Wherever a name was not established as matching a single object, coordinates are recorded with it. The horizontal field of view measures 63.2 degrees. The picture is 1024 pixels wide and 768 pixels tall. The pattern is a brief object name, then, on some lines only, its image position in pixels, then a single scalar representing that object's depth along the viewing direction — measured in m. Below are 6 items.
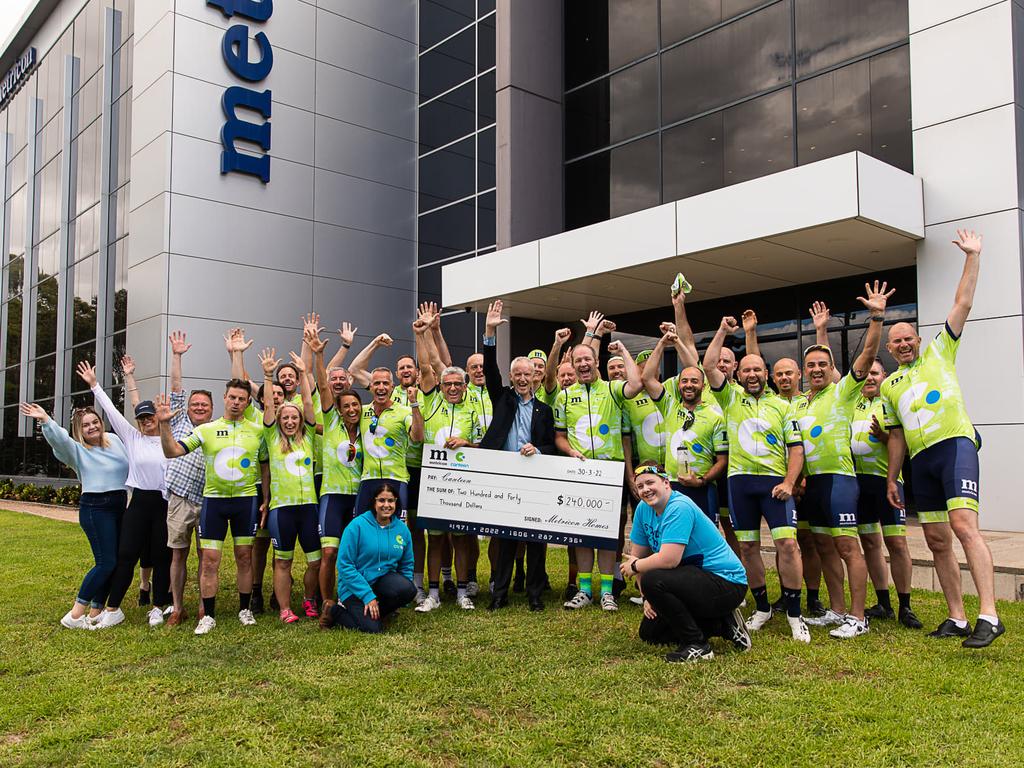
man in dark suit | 7.03
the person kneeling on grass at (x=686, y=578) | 5.34
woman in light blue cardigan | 6.84
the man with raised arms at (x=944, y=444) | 5.28
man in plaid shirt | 6.83
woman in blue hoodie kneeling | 6.35
